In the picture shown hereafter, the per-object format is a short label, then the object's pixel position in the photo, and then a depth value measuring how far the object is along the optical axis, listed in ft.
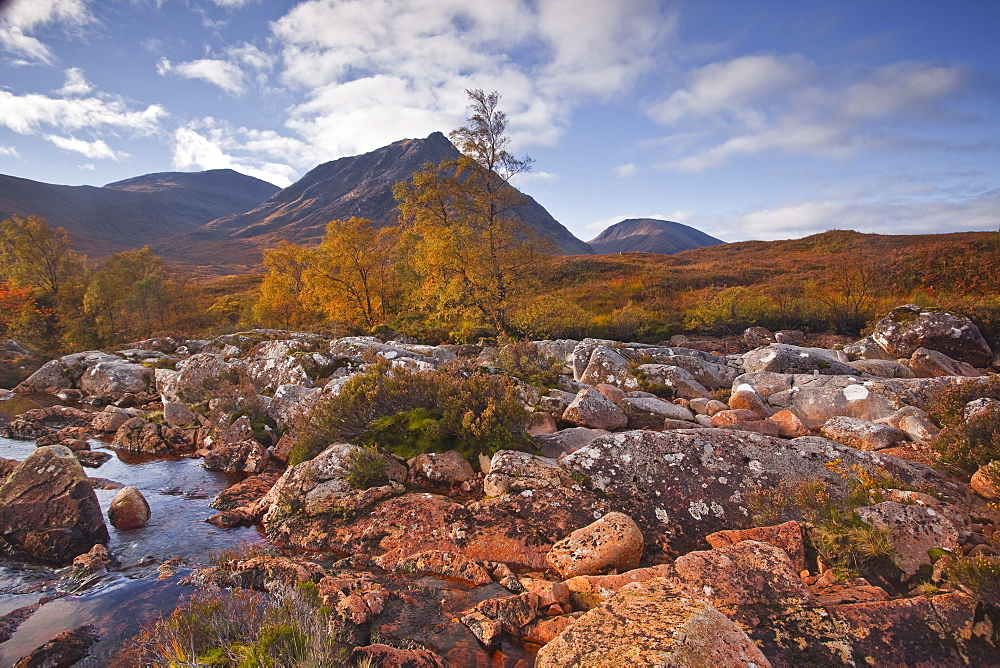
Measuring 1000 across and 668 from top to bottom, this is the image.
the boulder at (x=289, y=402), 33.64
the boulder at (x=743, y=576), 12.95
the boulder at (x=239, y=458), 31.68
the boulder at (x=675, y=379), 40.50
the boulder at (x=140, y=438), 37.11
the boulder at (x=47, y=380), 63.21
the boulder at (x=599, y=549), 15.94
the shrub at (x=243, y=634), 10.03
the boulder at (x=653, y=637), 9.62
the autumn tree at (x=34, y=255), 101.04
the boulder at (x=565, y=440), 24.86
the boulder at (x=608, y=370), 42.73
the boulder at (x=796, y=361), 43.14
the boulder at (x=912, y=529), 13.70
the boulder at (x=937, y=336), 48.21
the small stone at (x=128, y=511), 22.66
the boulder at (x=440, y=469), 23.50
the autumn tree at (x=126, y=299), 101.09
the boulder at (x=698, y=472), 18.19
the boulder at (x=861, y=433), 24.59
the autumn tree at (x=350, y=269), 87.66
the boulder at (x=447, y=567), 16.11
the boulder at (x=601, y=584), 14.12
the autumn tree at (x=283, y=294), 105.19
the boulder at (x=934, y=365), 42.57
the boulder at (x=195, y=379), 47.39
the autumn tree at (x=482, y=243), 59.77
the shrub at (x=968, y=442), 18.81
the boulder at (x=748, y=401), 33.45
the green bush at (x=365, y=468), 21.98
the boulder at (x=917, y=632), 10.40
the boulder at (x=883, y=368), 41.88
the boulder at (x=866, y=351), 50.33
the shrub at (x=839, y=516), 13.76
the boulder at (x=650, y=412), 30.07
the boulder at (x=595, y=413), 28.99
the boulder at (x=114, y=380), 57.72
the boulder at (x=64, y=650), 12.52
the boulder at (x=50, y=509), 19.27
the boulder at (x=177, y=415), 40.42
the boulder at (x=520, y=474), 20.56
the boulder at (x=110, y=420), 42.04
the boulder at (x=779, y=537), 14.98
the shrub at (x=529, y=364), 39.55
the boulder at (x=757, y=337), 66.13
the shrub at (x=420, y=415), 24.73
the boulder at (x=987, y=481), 16.72
